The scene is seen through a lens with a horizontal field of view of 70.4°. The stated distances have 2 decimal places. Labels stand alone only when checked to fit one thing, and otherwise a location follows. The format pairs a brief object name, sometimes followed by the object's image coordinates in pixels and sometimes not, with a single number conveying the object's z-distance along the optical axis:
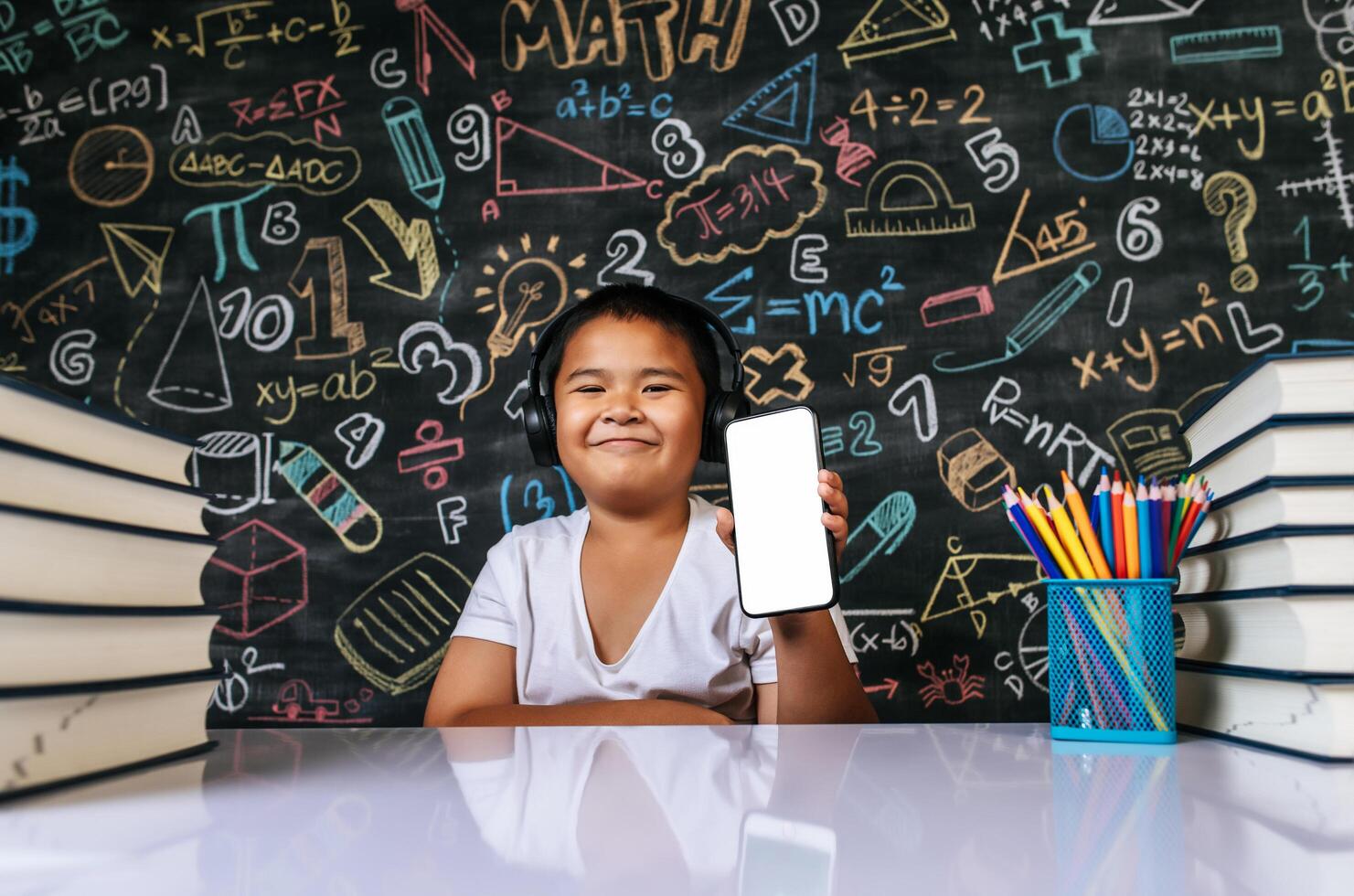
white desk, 0.32
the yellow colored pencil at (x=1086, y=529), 0.70
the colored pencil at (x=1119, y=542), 0.70
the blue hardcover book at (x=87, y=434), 0.44
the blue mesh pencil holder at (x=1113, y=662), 0.65
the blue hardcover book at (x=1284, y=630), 0.57
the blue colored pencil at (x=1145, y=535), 0.69
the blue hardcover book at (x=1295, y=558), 0.59
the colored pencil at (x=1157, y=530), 0.69
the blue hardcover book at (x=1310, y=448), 0.61
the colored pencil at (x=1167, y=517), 0.70
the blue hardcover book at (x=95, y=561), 0.42
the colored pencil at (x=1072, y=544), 0.71
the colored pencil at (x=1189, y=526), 0.71
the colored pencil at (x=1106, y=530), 0.71
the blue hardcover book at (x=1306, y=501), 0.60
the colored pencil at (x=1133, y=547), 0.69
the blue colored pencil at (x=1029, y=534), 0.73
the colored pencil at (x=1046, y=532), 0.73
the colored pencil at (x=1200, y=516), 0.71
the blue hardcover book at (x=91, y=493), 0.43
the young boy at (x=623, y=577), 1.18
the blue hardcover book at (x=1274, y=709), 0.56
